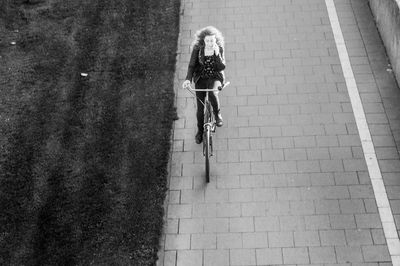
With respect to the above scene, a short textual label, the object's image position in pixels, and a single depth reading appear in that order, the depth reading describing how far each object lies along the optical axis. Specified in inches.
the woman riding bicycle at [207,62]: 316.5
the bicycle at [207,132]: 323.3
